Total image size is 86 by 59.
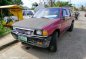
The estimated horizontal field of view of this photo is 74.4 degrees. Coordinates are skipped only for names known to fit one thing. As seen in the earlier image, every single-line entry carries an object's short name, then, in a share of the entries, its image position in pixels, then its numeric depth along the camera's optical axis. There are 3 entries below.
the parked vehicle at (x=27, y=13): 5.72
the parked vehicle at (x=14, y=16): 4.03
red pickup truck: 2.00
